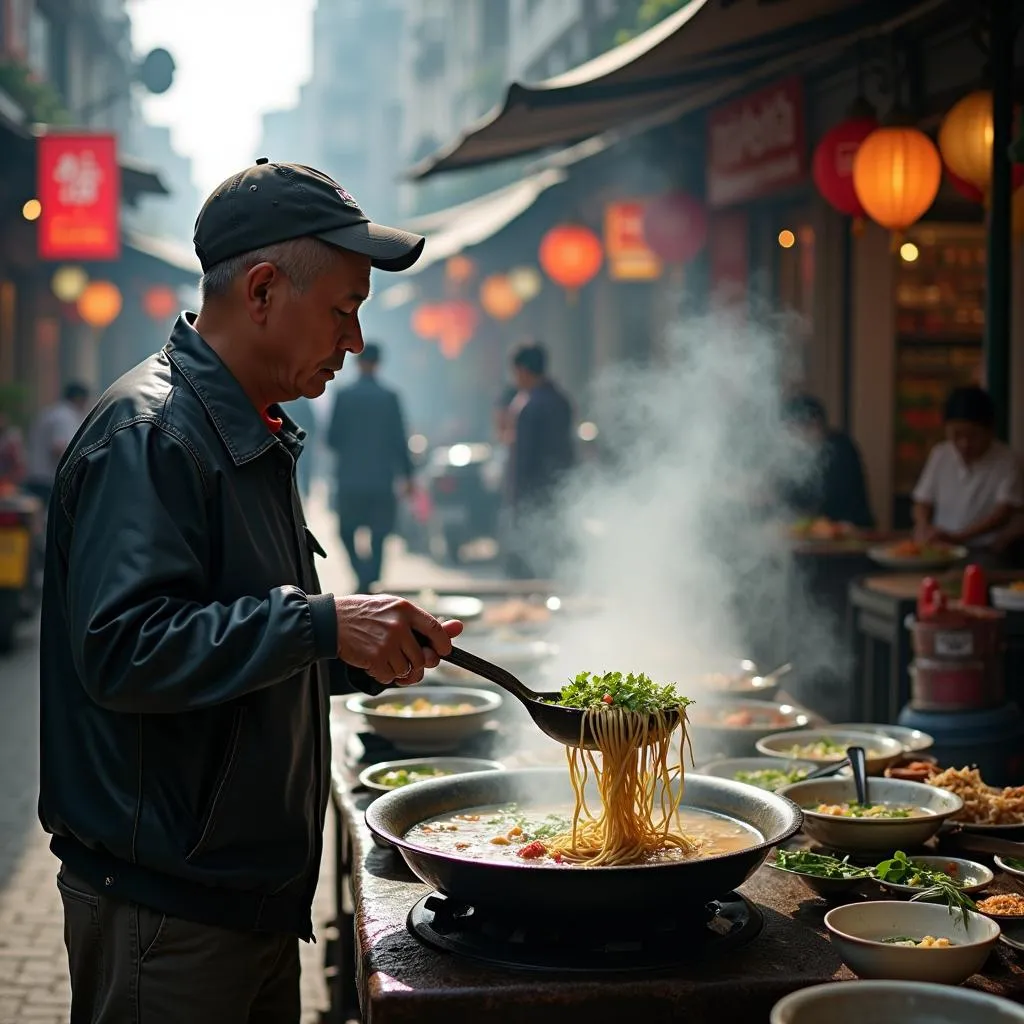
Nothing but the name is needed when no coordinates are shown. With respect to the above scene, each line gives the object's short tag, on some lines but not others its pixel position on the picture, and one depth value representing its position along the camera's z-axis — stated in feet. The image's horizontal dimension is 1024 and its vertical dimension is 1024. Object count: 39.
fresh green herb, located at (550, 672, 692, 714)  8.99
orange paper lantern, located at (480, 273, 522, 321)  68.28
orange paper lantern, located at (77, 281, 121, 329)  68.03
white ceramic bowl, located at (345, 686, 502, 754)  13.82
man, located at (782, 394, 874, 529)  34.24
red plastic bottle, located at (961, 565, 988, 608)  16.80
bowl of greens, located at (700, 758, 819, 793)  12.09
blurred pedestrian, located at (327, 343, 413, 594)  40.93
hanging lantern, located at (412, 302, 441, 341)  89.66
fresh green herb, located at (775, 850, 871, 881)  9.27
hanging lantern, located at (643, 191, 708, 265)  42.32
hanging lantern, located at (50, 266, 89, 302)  64.49
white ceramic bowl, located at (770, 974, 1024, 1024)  6.86
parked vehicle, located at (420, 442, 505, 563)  64.44
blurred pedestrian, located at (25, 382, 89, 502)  48.32
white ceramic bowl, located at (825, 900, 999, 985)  7.66
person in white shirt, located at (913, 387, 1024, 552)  26.91
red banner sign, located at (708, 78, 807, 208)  36.32
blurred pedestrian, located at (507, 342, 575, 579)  40.04
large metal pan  7.61
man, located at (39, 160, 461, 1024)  7.64
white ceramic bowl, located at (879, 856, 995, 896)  9.14
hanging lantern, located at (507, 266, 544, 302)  65.41
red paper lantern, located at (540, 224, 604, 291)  50.06
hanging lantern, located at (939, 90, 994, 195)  24.00
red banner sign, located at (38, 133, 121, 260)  53.88
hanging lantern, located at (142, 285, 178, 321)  91.97
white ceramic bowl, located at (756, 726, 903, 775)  12.35
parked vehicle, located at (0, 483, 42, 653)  38.45
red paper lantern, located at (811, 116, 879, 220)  27.81
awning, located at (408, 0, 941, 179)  25.25
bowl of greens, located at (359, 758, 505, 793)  12.28
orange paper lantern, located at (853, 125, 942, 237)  25.48
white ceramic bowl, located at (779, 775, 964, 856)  9.89
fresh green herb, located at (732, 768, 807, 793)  11.87
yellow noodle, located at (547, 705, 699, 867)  8.87
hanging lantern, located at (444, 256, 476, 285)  69.10
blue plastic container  14.61
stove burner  7.89
